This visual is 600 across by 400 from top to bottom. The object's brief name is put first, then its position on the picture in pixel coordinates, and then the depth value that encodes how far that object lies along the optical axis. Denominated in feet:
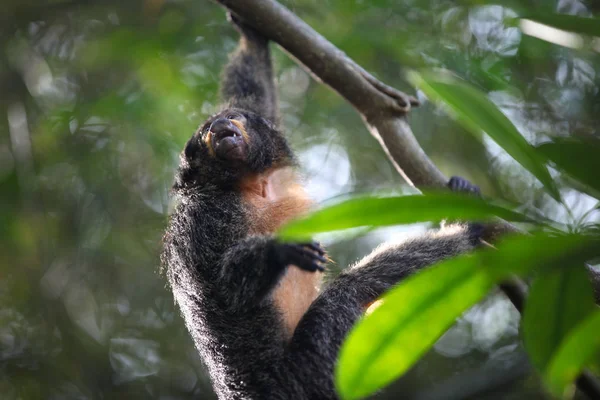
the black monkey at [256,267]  35.45
